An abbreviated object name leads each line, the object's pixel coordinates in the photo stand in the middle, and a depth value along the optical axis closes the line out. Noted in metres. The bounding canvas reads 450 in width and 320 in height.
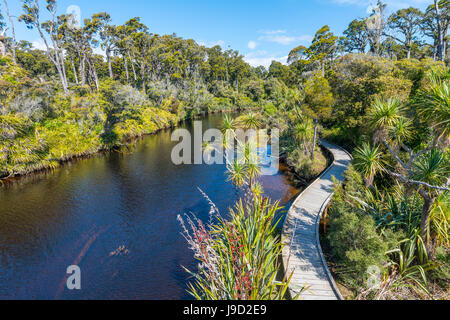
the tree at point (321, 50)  38.19
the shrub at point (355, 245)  7.76
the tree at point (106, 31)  36.72
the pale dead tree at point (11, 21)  29.92
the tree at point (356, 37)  40.06
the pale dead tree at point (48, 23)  29.22
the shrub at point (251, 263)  5.40
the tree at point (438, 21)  31.33
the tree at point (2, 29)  25.38
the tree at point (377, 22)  33.50
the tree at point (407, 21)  38.41
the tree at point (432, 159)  7.65
